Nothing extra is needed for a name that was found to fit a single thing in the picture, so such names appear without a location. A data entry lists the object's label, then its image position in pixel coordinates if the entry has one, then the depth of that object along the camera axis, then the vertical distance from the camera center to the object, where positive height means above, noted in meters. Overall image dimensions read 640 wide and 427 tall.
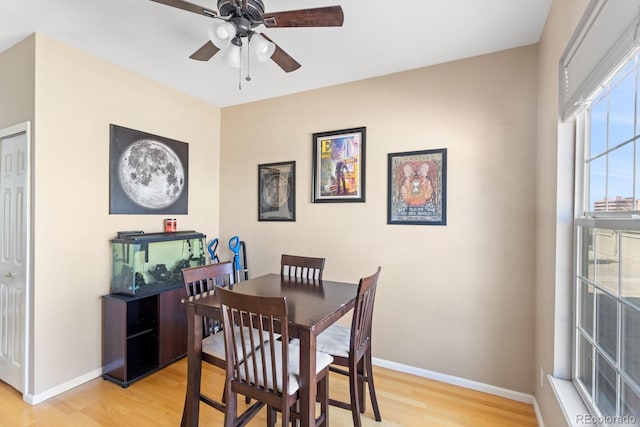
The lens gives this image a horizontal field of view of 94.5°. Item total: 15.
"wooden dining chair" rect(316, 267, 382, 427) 1.75 -0.85
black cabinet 2.49 -1.11
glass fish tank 2.61 -0.48
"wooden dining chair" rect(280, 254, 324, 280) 2.53 -0.48
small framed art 3.29 +0.23
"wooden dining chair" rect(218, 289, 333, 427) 1.39 -0.83
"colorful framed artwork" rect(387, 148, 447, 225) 2.57 +0.22
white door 2.29 -0.34
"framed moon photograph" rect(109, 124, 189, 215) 2.74 +0.37
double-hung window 1.08 -0.16
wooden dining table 1.43 -0.56
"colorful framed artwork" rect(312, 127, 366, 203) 2.93 +0.47
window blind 0.97 +0.65
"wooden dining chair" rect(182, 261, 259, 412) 1.74 -0.58
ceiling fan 1.51 +1.02
